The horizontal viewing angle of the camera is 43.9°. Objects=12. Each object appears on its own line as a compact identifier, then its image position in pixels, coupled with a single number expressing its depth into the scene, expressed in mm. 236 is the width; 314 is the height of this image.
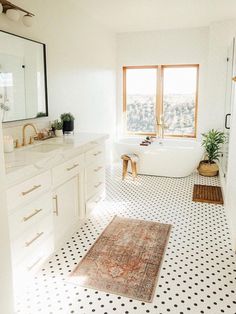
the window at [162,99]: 5898
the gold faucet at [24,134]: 3016
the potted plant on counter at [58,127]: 3547
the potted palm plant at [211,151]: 5168
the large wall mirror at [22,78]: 2725
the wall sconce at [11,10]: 2580
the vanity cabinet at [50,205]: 2051
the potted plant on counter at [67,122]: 3666
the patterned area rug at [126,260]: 2273
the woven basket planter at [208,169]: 5238
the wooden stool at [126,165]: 5000
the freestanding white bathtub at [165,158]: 5016
